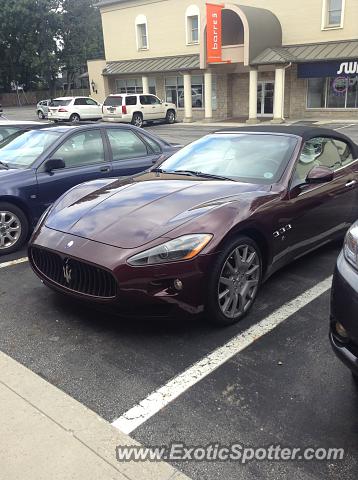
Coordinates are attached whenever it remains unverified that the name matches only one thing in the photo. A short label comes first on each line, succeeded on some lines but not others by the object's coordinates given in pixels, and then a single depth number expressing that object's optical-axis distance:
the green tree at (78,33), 50.00
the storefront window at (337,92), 26.05
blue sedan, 5.38
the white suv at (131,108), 26.44
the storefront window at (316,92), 27.00
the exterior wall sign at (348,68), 24.47
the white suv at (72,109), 28.84
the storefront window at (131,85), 34.76
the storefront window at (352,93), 25.53
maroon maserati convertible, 3.23
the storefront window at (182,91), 31.56
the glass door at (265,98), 28.89
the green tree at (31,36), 48.06
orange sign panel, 25.59
